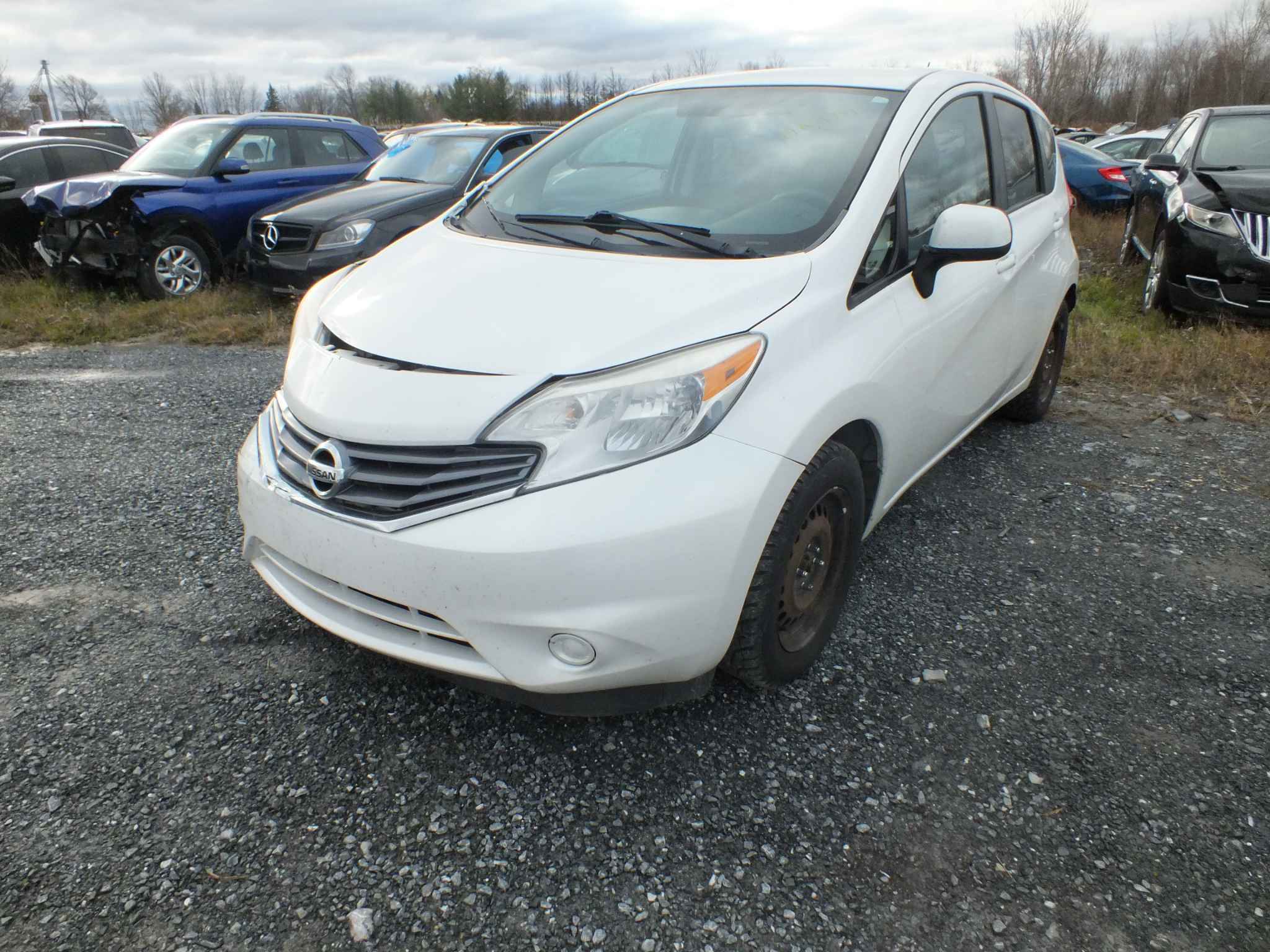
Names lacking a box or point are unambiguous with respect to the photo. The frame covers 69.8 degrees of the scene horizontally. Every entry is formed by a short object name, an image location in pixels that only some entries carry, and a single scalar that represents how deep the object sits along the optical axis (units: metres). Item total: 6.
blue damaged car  7.75
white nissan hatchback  2.00
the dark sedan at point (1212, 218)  5.97
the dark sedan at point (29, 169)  8.84
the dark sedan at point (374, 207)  7.14
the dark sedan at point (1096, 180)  11.80
